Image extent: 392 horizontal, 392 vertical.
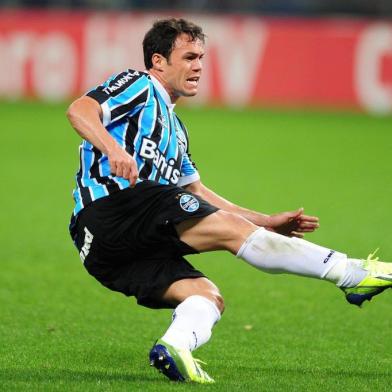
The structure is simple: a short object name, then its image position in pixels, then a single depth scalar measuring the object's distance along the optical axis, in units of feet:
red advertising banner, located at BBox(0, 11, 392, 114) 168.25
